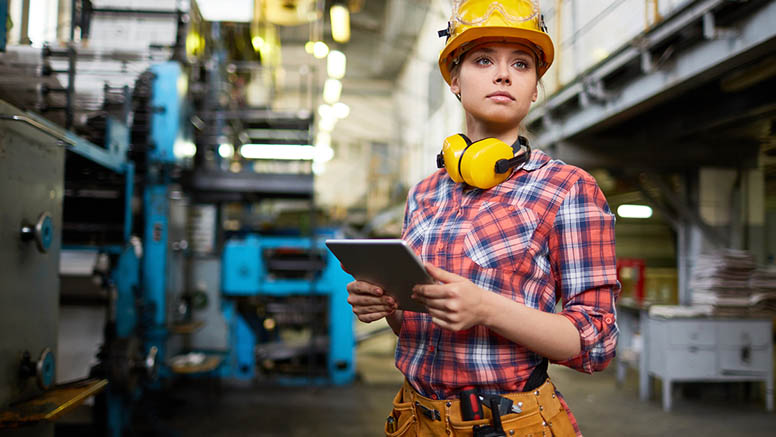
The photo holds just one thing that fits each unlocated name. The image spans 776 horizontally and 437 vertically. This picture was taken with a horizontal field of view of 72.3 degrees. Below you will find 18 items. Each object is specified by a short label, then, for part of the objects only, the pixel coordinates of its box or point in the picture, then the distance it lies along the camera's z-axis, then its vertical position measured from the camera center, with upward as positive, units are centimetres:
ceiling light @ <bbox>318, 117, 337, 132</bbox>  1409 +283
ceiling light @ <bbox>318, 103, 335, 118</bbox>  1335 +297
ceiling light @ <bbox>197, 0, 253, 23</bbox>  642 +264
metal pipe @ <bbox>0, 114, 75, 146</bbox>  193 +39
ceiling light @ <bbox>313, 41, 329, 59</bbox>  1001 +345
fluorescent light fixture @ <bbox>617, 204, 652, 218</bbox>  1062 +44
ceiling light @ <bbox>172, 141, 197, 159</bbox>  546 +83
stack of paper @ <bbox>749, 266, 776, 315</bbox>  569 -59
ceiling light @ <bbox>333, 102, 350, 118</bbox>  1345 +306
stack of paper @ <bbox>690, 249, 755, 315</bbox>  564 -51
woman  117 -9
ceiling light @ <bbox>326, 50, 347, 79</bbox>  990 +312
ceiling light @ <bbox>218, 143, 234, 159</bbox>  724 +117
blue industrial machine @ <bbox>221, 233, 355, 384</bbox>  629 -97
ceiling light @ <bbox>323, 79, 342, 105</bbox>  1114 +301
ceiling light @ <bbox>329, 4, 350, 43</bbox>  802 +317
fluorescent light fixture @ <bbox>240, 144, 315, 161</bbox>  759 +110
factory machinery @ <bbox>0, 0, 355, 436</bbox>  222 -21
